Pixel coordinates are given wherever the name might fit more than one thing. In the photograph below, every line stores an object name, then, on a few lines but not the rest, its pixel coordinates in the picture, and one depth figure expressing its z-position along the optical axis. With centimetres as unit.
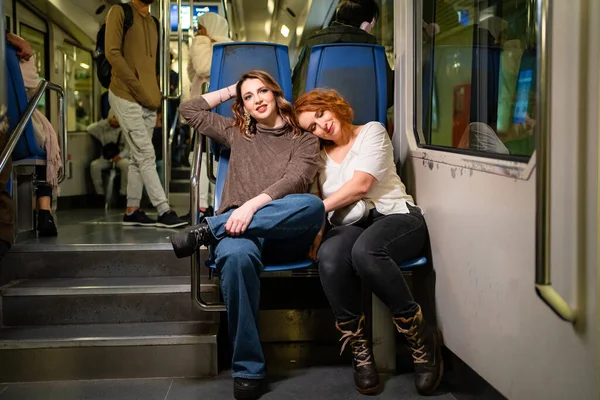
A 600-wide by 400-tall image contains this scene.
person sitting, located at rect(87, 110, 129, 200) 712
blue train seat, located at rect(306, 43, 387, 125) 327
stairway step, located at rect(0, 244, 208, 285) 346
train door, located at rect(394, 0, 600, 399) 163
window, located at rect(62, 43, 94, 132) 764
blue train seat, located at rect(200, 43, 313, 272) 319
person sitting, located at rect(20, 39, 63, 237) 402
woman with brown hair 260
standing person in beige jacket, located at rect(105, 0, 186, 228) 430
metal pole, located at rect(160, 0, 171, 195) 453
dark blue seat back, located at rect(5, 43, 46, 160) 366
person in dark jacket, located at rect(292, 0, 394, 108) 349
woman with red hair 262
